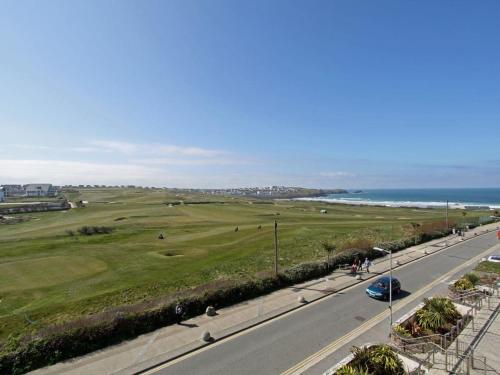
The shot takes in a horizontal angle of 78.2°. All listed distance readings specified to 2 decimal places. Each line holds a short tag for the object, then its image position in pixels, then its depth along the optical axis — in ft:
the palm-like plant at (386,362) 44.55
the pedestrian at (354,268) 107.24
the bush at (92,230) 192.61
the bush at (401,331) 58.05
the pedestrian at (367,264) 109.50
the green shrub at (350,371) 42.32
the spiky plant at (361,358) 46.18
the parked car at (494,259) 118.83
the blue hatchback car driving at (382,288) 81.30
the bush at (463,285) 82.42
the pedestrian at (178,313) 68.54
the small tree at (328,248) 110.63
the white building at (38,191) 642.63
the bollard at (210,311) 72.08
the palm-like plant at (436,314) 61.36
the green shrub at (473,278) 89.10
